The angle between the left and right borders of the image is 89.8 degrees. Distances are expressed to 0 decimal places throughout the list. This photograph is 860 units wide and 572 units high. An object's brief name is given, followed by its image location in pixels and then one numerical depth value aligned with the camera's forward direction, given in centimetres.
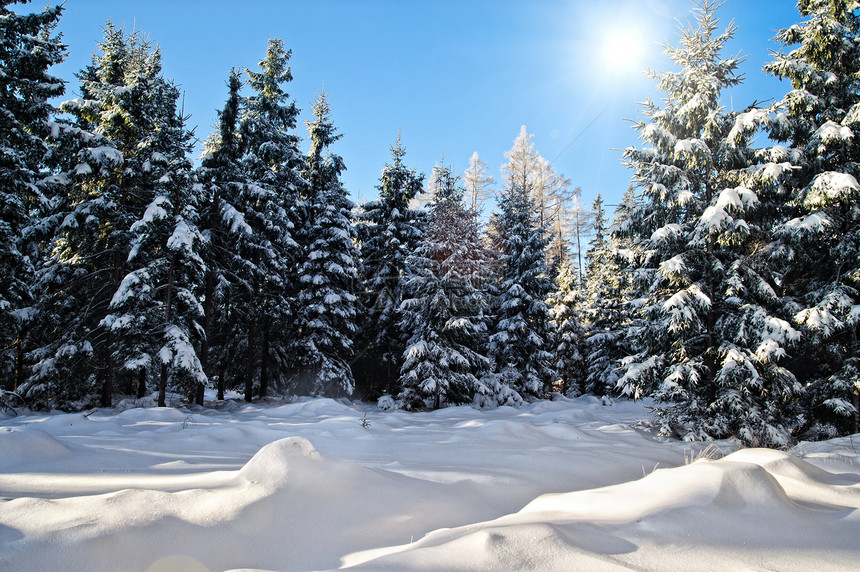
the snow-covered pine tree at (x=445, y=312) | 1680
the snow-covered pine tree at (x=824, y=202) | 965
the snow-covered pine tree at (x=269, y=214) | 1702
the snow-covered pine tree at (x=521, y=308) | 2017
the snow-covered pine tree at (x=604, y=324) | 2392
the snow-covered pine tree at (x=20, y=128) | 1127
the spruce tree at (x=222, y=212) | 1559
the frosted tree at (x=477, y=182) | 3216
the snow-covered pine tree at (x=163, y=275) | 1255
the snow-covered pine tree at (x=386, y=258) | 2067
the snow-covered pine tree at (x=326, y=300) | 1822
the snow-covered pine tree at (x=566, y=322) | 2475
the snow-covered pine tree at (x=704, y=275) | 952
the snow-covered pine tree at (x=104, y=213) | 1326
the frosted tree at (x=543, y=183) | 3077
